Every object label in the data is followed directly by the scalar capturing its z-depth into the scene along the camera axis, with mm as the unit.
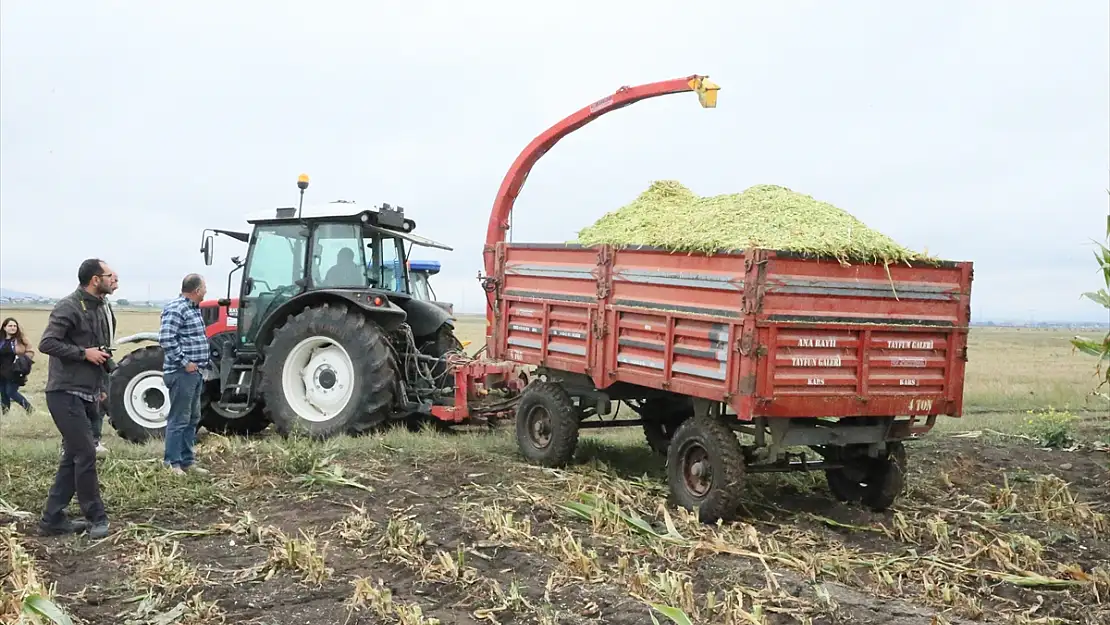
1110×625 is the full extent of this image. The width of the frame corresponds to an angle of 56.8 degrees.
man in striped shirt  8023
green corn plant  7230
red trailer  6820
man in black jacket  6406
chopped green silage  7070
